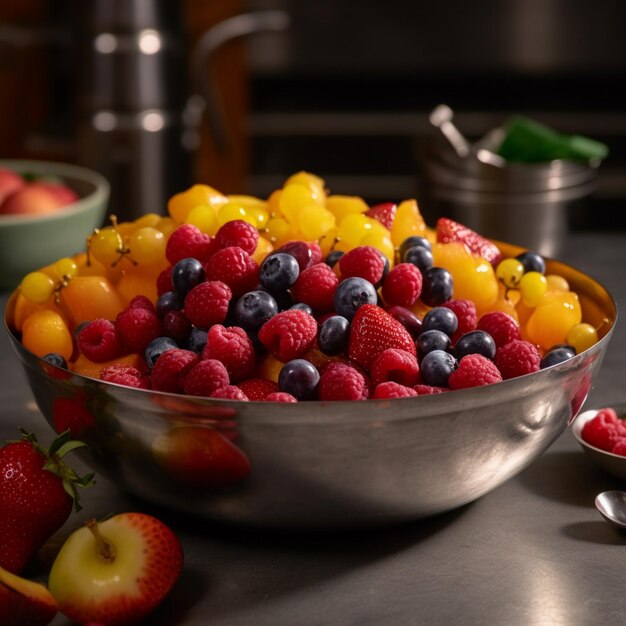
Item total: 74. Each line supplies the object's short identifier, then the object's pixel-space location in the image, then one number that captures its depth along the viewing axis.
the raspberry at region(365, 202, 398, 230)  0.79
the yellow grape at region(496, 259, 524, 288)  0.76
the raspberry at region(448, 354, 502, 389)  0.66
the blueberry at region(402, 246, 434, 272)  0.72
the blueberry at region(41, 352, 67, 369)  0.70
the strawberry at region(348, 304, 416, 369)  0.68
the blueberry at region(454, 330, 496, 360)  0.69
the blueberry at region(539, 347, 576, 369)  0.70
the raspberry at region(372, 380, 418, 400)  0.65
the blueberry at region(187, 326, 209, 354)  0.69
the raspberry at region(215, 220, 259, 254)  0.72
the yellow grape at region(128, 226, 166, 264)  0.75
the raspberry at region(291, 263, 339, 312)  0.70
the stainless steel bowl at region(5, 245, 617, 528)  0.64
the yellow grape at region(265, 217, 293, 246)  0.76
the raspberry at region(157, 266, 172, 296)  0.73
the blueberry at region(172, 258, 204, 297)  0.71
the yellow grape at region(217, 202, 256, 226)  0.75
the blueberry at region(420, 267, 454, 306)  0.72
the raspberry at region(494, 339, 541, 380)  0.69
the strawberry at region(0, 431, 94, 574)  0.65
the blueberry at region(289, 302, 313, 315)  0.69
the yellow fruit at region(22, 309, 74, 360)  0.72
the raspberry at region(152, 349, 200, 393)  0.67
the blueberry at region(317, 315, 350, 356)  0.68
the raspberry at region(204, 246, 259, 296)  0.70
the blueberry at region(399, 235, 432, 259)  0.73
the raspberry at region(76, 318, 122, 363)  0.70
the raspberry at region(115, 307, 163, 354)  0.70
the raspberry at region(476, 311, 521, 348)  0.71
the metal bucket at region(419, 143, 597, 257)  1.11
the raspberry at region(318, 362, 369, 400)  0.66
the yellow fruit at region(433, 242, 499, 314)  0.74
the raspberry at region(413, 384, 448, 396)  0.67
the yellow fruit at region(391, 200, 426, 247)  0.77
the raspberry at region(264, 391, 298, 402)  0.65
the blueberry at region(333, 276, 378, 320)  0.69
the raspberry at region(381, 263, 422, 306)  0.71
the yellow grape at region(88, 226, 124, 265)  0.75
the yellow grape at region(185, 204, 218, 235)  0.76
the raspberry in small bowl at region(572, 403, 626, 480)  0.73
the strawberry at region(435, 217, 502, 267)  0.78
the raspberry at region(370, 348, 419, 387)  0.67
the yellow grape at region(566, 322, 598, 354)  0.72
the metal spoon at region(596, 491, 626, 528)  0.69
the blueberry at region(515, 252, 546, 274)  0.78
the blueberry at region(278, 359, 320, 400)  0.66
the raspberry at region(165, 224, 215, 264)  0.72
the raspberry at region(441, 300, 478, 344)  0.71
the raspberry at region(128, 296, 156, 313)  0.71
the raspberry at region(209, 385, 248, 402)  0.65
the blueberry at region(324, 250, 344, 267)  0.73
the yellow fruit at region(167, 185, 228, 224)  0.78
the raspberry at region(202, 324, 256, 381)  0.67
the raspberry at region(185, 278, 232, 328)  0.69
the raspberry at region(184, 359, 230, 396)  0.66
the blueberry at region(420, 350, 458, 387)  0.67
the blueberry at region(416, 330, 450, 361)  0.69
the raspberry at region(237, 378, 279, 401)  0.67
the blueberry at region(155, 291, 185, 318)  0.71
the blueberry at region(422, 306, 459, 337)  0.70
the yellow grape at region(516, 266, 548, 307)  0.75
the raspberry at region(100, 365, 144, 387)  0.68
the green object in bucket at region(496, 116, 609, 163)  1.18
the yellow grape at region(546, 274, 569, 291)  0.77
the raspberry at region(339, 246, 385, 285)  0.70
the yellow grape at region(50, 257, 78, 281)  0.76
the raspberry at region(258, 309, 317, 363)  0.67
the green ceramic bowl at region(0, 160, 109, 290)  0.98
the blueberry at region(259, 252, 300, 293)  0.70
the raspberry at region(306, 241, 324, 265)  0.72
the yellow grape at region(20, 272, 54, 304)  0.74
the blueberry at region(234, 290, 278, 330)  0.69
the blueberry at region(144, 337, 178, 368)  0.69
